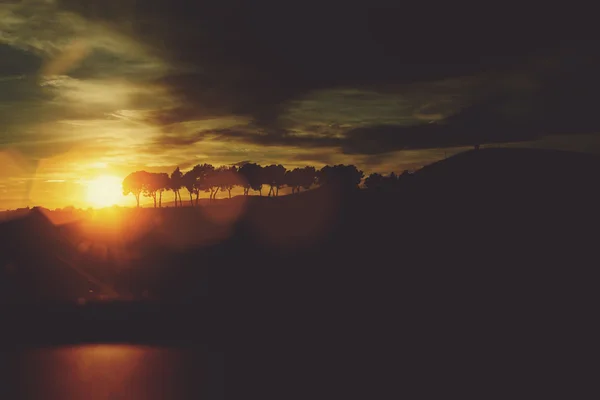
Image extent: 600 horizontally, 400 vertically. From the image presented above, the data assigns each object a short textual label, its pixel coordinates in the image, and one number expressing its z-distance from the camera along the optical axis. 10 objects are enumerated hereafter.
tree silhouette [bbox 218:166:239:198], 158.75
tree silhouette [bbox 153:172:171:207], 163.12
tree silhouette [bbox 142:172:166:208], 165.75
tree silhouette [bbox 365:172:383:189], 156.15
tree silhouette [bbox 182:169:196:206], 159.91
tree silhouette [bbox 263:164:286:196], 155.12
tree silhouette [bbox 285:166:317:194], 158.75
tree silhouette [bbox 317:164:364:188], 153.62
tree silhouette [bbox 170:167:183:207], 160.90
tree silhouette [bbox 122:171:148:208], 168.38
